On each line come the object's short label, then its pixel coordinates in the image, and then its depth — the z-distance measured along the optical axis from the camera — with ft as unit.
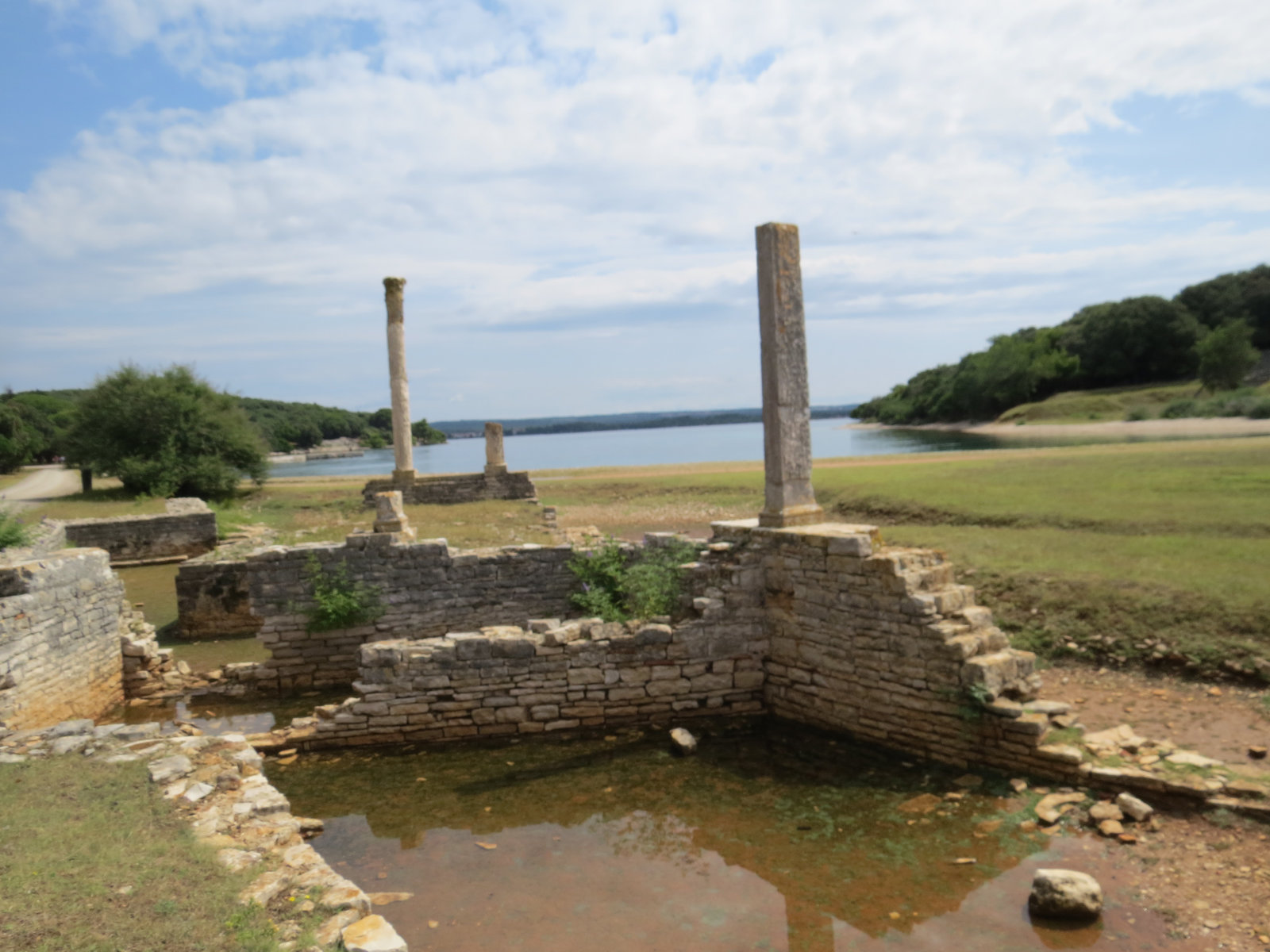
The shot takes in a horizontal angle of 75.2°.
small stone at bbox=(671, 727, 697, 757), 27.02
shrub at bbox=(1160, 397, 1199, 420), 180.65
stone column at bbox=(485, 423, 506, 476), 84.64
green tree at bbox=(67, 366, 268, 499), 104.78
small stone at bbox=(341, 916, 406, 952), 13.34
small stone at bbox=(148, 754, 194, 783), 20.83
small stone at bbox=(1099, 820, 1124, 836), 19.86
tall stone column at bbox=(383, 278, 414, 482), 77.82
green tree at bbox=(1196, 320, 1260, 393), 200.44
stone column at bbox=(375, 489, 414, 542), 49.96
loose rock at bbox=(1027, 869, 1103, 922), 16.63
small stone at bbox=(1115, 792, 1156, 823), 20.17
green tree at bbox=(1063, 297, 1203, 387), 244.01
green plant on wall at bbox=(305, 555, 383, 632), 37.78
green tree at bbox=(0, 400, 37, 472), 176.76
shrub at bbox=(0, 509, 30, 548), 41.91
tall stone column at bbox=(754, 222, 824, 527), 30.60
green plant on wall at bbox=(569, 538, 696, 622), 32.09
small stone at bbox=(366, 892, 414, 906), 18.95
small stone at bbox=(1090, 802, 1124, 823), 20.42
